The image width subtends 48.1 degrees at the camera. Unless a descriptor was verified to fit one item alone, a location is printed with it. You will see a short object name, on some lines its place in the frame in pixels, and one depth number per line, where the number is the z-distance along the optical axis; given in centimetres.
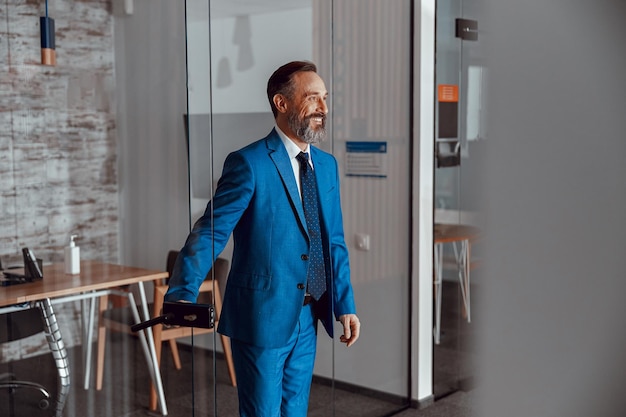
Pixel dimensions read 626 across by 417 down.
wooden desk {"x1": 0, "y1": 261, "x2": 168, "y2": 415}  234
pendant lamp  228
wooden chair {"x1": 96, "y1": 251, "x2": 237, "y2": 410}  234
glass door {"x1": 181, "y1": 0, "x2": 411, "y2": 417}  240
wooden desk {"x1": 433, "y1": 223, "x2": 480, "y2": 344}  328
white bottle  235
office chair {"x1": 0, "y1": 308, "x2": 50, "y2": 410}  234
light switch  356
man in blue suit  229
